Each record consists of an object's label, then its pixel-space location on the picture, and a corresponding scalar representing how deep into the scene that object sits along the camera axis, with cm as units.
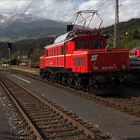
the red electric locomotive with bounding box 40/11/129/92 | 1909
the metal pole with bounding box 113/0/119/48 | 3247
